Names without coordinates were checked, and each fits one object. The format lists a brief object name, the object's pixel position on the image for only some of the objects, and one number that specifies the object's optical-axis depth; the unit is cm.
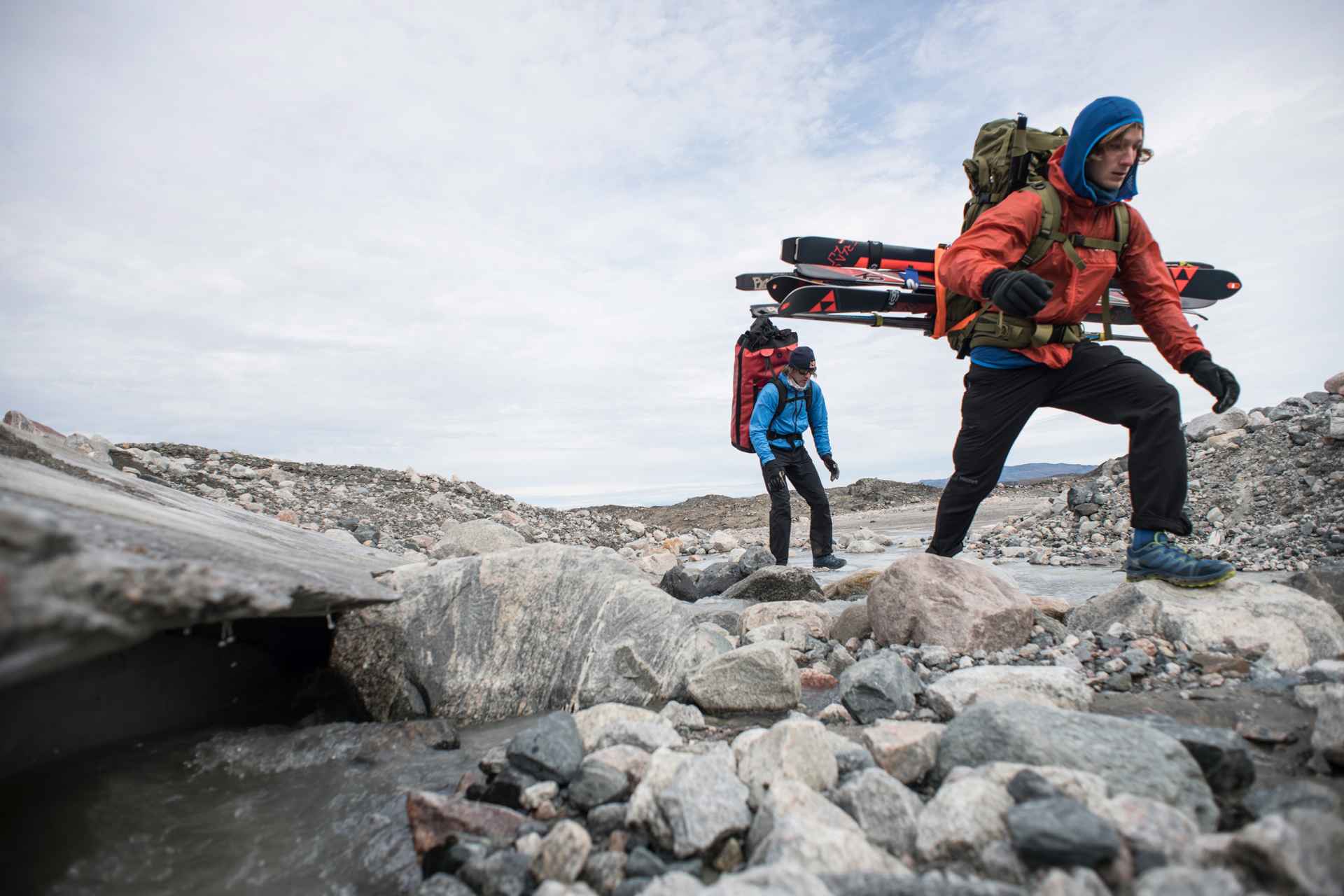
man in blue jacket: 754
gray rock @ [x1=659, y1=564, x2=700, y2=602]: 655
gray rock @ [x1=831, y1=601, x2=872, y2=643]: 402
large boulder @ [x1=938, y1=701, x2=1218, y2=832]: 169
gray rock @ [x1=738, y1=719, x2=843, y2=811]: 193
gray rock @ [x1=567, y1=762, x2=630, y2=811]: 194
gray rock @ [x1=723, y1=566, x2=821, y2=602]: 572
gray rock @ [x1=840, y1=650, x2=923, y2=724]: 269
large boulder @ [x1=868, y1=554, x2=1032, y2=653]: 347
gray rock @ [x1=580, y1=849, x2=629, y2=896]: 162
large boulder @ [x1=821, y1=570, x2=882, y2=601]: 588
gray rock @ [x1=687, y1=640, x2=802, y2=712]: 299
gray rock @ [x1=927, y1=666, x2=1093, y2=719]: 252
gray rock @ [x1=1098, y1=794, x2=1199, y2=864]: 141
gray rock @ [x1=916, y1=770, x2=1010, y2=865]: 154
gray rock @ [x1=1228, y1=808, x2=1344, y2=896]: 117
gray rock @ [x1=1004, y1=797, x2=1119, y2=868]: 137
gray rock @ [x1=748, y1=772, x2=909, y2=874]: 151
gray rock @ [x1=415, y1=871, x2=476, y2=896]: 160
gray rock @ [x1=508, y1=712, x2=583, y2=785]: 206
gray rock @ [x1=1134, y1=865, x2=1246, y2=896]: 117
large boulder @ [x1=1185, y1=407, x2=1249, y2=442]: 909
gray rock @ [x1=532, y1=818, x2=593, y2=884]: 164
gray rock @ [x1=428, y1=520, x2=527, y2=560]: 771
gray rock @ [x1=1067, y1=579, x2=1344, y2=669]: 304
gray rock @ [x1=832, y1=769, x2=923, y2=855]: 169
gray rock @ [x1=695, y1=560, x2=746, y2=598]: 707
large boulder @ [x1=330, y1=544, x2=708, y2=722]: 293
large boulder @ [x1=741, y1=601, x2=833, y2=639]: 428
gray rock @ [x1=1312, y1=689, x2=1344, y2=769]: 182
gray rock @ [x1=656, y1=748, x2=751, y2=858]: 171
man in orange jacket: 370
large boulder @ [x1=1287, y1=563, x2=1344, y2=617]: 363
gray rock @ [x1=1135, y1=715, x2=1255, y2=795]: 176
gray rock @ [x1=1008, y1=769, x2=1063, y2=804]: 159
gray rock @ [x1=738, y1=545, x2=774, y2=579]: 716
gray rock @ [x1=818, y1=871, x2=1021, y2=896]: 131
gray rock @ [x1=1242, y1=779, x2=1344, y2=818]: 156
